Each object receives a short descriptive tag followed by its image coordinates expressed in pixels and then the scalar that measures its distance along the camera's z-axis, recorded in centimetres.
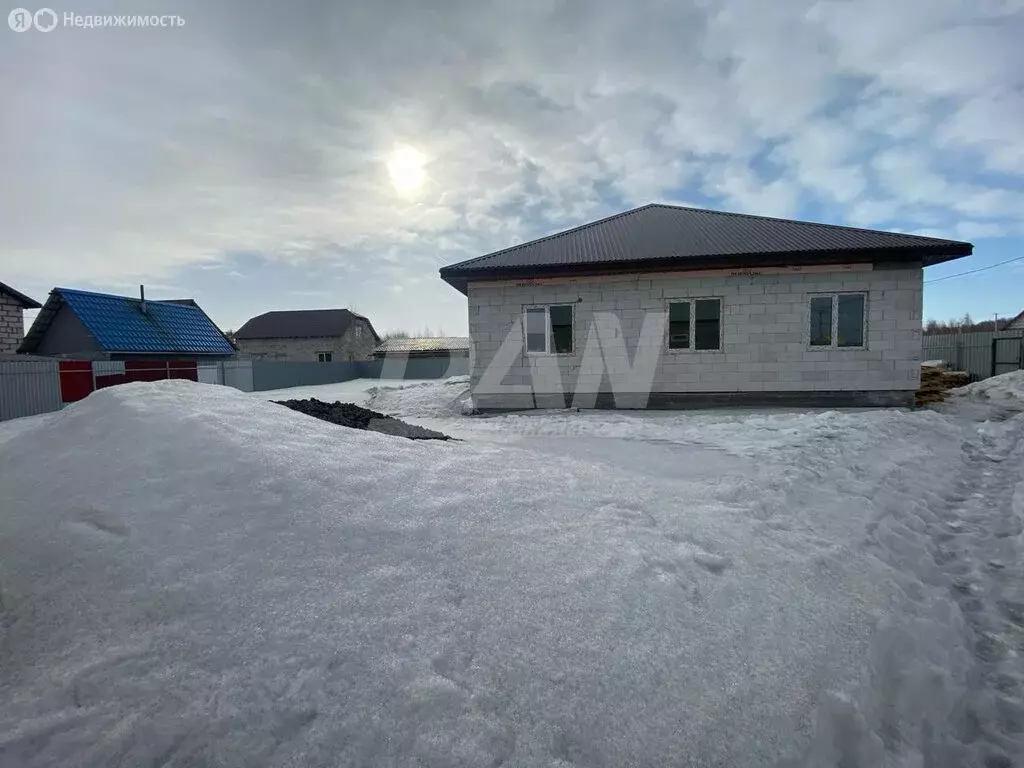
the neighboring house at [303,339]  3616
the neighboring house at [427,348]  3447
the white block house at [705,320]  963
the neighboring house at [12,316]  1803
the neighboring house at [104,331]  1764
